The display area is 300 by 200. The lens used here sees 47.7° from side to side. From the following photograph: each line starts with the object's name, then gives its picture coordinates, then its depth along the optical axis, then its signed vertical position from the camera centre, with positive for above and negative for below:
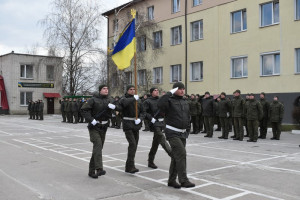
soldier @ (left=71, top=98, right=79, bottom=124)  25.91 -0.52
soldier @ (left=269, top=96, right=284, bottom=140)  14.52 -0.49
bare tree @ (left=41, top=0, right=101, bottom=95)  33.31 +6.79
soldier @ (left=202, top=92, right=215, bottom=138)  15.73 -0.45
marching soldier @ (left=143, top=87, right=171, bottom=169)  8.05 -0.43
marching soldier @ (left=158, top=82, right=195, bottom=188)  6.23 -0.47
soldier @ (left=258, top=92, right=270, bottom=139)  15.07 -0.69
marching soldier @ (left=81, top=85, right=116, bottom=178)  7.27 -0.37
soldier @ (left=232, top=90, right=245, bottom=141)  14.35 -0.45
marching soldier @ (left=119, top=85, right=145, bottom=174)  7.72 -0.43
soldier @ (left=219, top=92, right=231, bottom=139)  14.99 -0.47
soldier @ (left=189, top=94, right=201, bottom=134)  17.41 -0.47
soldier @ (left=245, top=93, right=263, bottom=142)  13.88 -0.55
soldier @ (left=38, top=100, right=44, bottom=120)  31.28 -0.54
